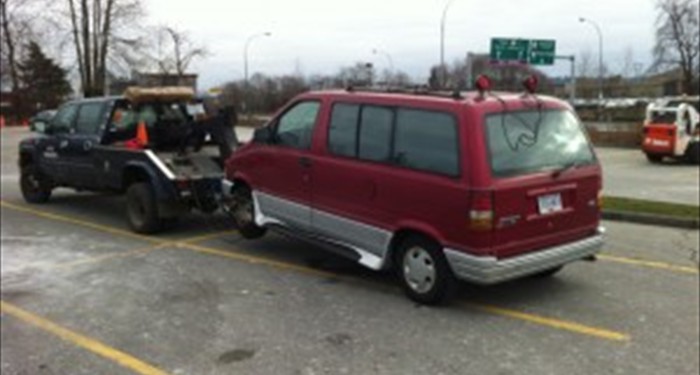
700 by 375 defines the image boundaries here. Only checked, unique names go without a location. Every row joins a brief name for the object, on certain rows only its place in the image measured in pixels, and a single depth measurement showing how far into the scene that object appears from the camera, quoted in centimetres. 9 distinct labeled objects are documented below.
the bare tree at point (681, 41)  7600
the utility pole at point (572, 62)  3884
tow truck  1016
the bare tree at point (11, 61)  5020
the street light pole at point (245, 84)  5960
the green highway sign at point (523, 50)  3722
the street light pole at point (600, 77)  8412
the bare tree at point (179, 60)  2776
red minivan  634
